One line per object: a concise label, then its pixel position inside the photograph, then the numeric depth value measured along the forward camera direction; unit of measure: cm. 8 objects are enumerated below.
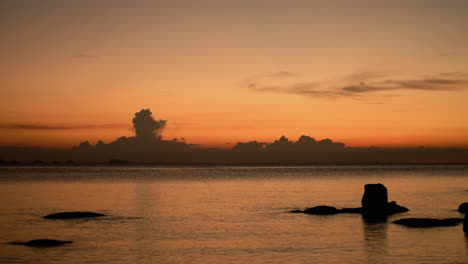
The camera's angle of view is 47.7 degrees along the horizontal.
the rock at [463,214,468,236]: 4581
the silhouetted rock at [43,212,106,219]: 5891
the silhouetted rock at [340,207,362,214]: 6581
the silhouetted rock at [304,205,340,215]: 6378
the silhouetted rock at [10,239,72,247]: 4025
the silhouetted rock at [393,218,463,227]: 5162
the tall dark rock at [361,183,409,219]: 6281
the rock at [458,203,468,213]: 6556
